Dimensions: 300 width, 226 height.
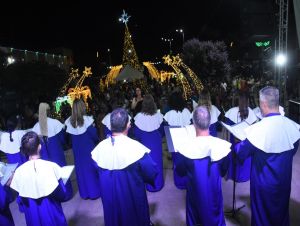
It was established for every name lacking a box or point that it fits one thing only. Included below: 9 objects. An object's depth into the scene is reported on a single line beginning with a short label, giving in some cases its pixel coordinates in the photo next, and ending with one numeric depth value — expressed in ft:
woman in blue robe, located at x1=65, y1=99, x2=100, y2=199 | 22.39
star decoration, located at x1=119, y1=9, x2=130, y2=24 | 58.80
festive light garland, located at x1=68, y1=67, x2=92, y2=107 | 51.08
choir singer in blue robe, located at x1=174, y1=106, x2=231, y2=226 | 13.71
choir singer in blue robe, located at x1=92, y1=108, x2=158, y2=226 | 13.46
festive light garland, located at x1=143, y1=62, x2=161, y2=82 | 78.52
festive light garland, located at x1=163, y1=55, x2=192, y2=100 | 56.90
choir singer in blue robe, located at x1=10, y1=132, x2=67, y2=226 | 12.91
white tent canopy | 48.44
